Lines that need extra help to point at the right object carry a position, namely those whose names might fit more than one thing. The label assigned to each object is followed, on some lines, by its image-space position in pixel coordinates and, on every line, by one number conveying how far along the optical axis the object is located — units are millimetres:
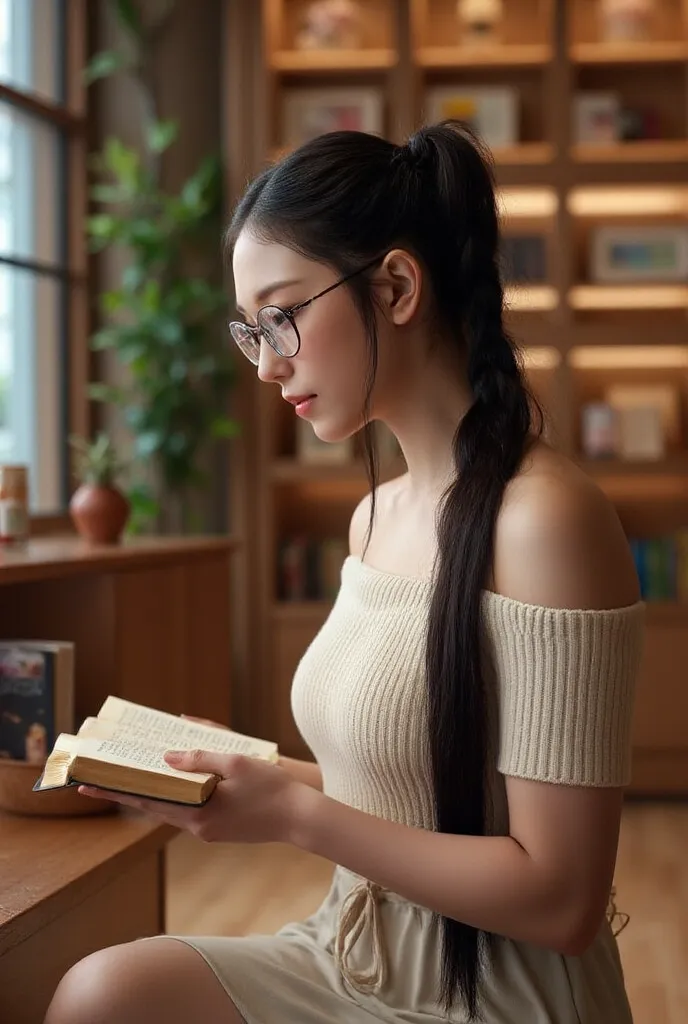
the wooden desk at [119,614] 2191
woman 1198
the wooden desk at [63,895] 1490
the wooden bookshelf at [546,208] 4562
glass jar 2418
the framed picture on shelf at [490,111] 4707
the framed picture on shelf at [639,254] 4651
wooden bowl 1915
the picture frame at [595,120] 4621
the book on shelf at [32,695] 1989
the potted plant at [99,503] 2824
